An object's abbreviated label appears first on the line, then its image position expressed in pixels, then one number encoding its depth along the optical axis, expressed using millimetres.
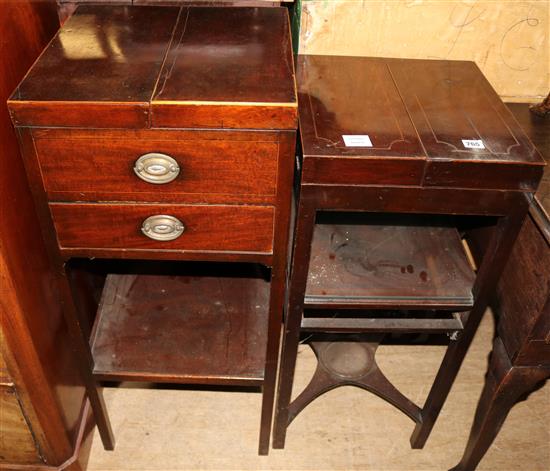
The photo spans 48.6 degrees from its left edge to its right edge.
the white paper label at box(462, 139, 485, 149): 1056
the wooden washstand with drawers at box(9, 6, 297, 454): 931
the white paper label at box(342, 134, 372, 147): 1045
